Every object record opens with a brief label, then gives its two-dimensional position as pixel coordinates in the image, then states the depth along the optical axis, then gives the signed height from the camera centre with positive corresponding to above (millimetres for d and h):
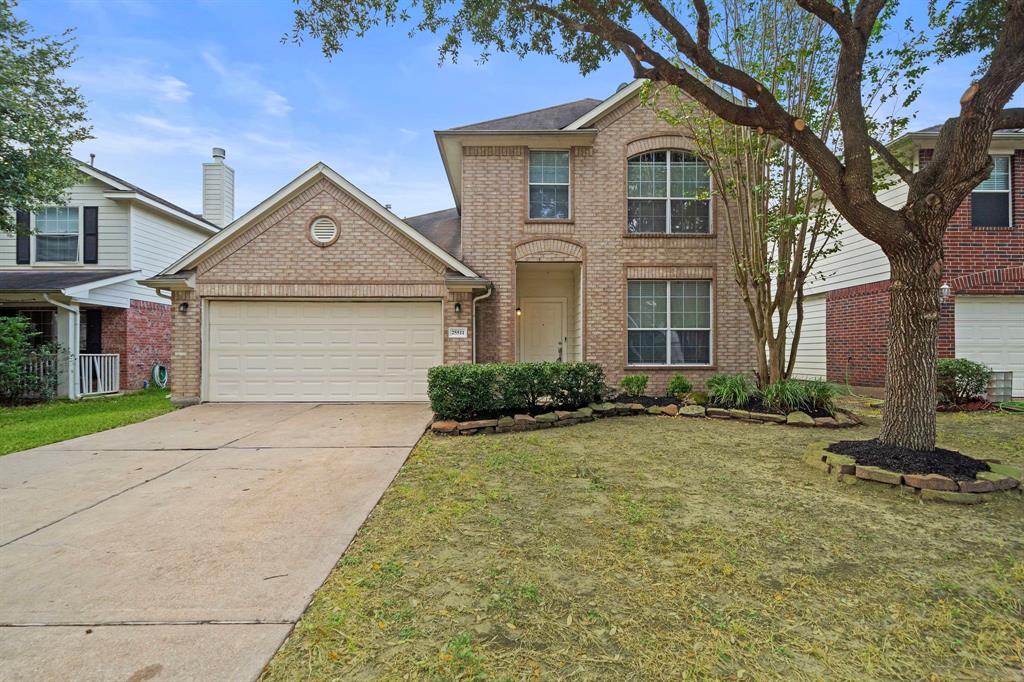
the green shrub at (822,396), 8062 -842
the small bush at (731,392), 8516 -823
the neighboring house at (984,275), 10289 +1503
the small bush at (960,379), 9125 -634
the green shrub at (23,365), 10789 -487
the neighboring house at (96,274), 12117 +1840
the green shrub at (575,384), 8055 -661
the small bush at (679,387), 9438 -826
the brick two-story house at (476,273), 10086 +1499
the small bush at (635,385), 9438 -773
